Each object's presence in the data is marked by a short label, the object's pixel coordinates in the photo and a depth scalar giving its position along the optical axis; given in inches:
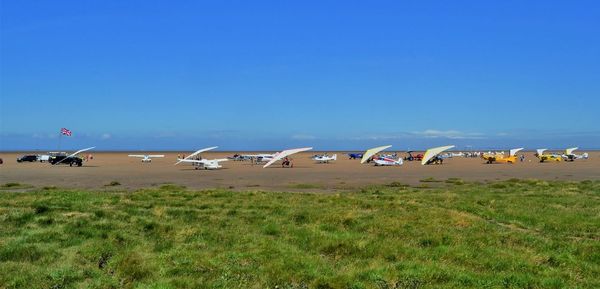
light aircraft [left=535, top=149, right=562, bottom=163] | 4084.6
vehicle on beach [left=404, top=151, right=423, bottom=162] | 4299.2
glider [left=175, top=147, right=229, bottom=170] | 2733.8
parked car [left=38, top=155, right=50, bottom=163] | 3912.4
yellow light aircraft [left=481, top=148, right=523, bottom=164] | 3718.0
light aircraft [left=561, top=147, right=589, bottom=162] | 4202.8
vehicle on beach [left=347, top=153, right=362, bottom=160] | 5065.0
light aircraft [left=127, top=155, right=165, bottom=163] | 4023.6
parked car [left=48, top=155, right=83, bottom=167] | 3137.3
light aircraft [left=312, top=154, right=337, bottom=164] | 4024.1
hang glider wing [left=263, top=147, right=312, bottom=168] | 3047.2
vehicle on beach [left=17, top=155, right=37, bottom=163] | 4016.7
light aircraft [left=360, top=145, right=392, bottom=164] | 3672.0
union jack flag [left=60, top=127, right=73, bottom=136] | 3339.1
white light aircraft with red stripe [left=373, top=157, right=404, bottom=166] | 3315.9
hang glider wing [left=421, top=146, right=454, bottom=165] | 3408.0
